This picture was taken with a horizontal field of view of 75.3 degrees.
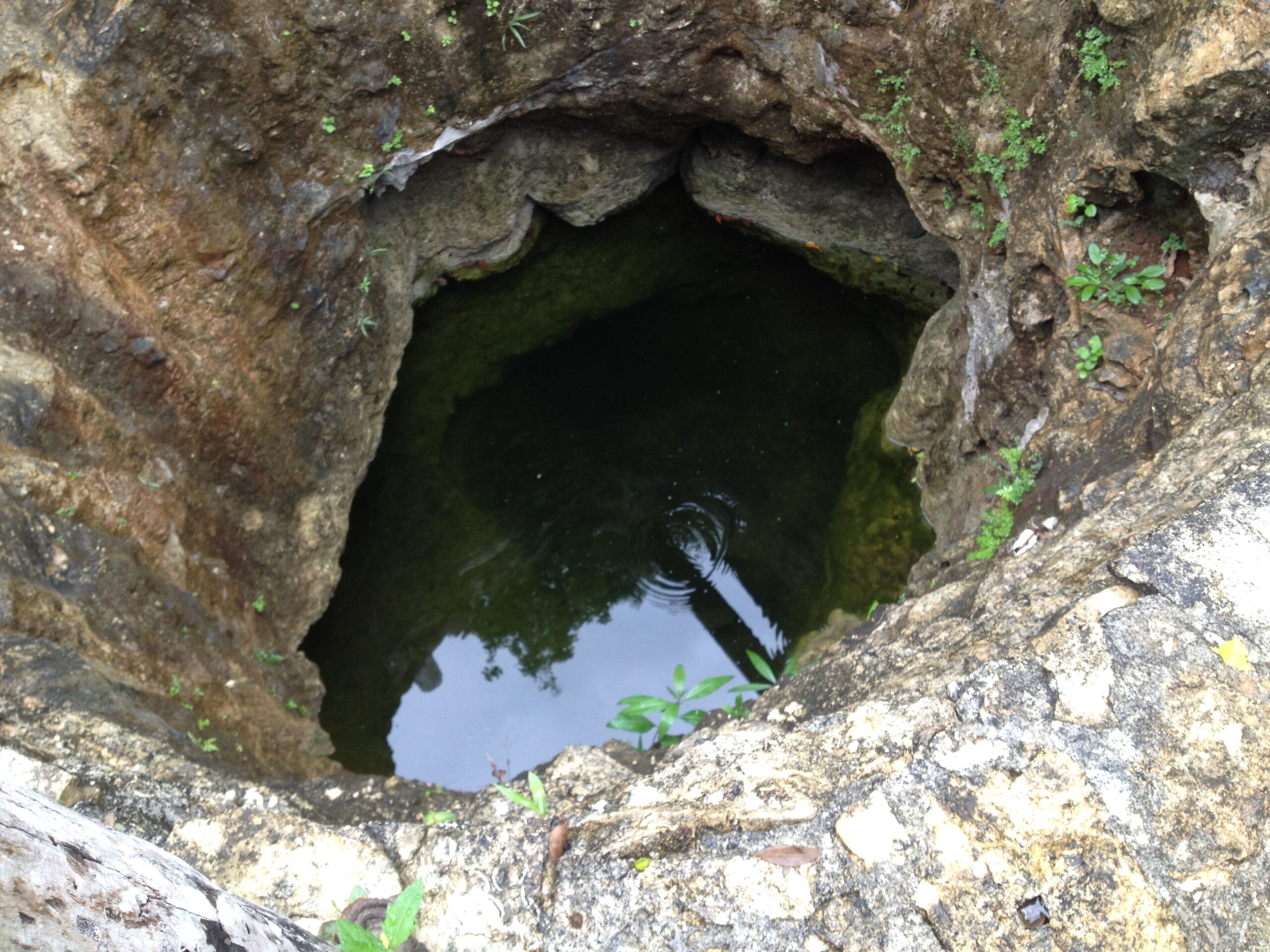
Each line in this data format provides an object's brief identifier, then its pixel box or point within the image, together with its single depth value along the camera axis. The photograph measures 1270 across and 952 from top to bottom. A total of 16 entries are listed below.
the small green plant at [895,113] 4.51
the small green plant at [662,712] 3.73
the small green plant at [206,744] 3.32
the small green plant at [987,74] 3.97
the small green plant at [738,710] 3.02
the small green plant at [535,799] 2.41
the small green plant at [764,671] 3.75
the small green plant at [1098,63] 3.43
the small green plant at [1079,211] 3.62
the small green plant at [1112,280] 3.52
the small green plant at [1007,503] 3.59
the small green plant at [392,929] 1.78
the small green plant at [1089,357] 3.62
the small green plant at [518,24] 4.70
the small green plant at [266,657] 4.29
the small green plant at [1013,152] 3.91
